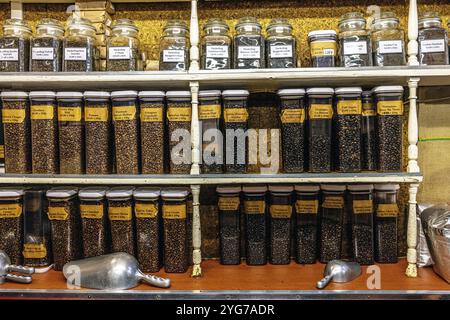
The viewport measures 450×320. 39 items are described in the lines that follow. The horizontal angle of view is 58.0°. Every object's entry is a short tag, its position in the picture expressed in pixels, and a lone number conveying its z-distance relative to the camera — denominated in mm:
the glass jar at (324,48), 1598
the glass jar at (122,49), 1634
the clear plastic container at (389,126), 1571
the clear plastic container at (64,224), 1638
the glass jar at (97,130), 1622
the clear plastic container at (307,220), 1704
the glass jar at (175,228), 1601
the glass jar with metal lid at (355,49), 1588
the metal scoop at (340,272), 1538
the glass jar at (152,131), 1610
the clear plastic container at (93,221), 1635
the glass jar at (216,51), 1621
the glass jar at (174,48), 1632
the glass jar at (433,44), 1583
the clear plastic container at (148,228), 1612
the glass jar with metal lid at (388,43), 1586
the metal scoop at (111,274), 1519
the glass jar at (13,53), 1634
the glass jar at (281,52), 1613
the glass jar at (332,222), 1698
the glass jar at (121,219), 1622
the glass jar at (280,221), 1694
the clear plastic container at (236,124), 1615
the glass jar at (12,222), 1651
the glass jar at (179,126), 1612
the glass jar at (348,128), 1589
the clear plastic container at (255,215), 1696
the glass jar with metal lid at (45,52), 1627
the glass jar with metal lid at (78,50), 1635
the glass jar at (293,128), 1600
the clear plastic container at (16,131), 1636
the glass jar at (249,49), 1613
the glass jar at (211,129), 1618
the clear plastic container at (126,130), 1612
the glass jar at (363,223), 1684
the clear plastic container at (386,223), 1687
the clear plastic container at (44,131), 1630
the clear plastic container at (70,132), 1629
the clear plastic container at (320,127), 1591
